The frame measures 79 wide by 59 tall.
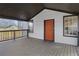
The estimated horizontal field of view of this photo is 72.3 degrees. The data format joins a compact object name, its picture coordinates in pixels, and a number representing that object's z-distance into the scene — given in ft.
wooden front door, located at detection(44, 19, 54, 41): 14.22
